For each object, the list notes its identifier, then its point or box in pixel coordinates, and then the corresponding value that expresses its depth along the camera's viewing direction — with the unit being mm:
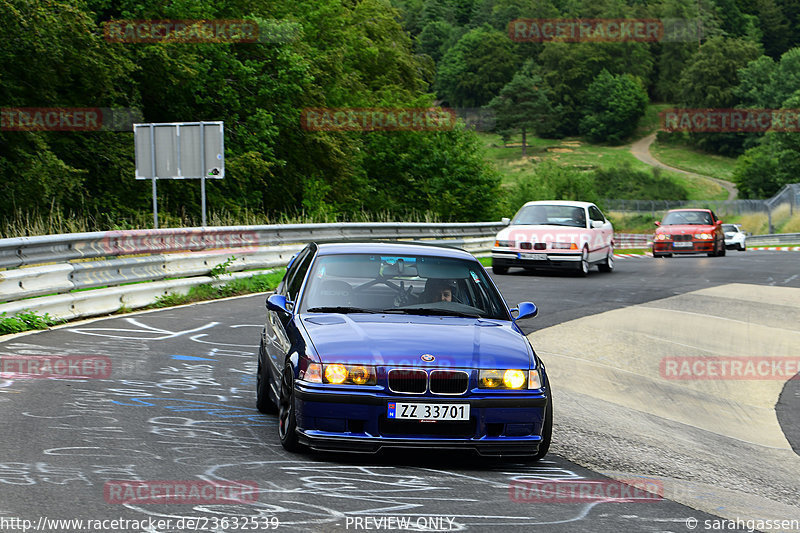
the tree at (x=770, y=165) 105250
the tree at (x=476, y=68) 185750
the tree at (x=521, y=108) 166750
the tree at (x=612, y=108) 171375
